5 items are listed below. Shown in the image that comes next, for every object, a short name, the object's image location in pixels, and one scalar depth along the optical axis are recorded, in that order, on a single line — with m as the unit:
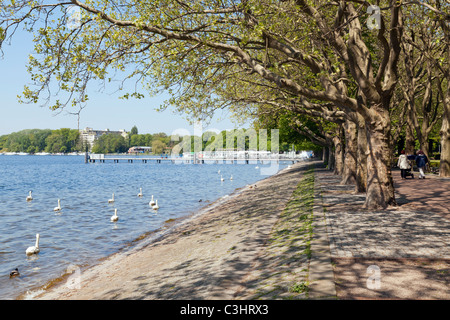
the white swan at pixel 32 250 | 16.45
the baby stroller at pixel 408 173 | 29.39
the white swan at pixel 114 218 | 24.53
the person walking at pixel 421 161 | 28.57
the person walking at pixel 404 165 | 29.16
